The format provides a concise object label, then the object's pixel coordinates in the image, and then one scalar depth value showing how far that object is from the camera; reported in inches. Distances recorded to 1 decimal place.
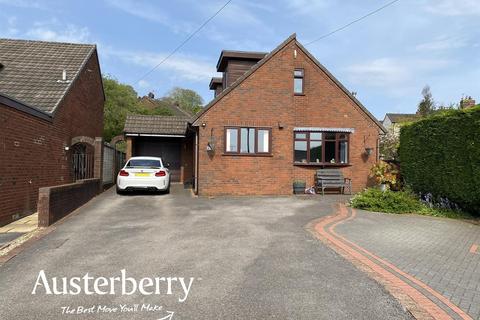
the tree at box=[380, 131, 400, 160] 908.7
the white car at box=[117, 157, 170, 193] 559.1
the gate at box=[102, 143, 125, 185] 656.9
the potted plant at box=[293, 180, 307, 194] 628.4
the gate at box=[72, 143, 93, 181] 576.1
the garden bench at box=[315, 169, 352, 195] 635.5
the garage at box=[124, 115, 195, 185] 834.8
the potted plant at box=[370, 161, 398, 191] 597.8
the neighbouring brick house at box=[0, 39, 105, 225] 356.9
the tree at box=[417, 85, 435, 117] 1860.5
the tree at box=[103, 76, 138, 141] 1609.3
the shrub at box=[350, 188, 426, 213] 452.1
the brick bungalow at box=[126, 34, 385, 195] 602.2
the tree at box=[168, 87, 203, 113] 2674.7
